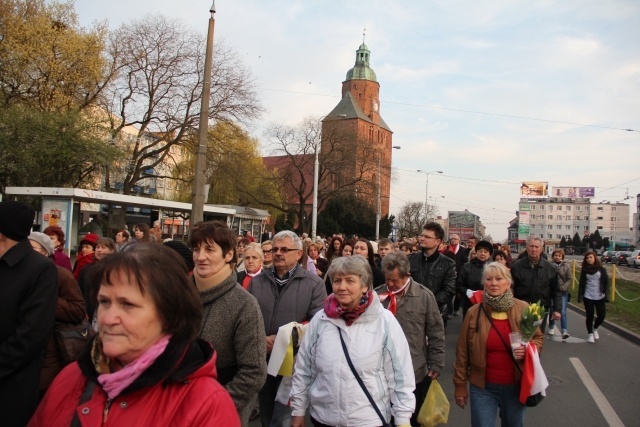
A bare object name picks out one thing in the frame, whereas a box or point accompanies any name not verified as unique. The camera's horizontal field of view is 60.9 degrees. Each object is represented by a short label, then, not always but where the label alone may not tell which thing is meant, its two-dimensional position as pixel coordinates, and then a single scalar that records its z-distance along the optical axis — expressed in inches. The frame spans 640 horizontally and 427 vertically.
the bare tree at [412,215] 3198.8
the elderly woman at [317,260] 408.7
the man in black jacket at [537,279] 295.1
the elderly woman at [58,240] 252.4
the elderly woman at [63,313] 135.6
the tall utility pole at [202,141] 457.7
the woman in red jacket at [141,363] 67.3
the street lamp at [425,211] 3184.1
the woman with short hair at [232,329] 118.5
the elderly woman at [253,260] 251.4
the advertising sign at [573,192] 4562.0
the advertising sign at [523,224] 3624.5
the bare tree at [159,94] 1232.2
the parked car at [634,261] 2076.0
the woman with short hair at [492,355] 168.6
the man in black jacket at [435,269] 265.7
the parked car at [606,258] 2356.5
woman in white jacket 129.0
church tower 2080.5
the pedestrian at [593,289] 434.9
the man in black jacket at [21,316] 117.3
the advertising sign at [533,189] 4407.0
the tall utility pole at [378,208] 1863.9
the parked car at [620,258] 2240.4
